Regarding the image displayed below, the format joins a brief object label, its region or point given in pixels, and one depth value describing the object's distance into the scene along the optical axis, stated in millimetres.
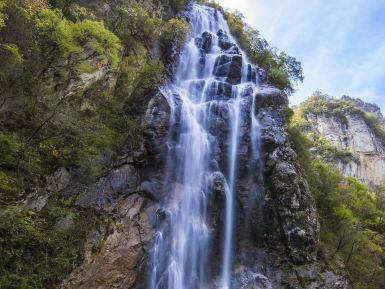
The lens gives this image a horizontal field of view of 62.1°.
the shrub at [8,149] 9633
